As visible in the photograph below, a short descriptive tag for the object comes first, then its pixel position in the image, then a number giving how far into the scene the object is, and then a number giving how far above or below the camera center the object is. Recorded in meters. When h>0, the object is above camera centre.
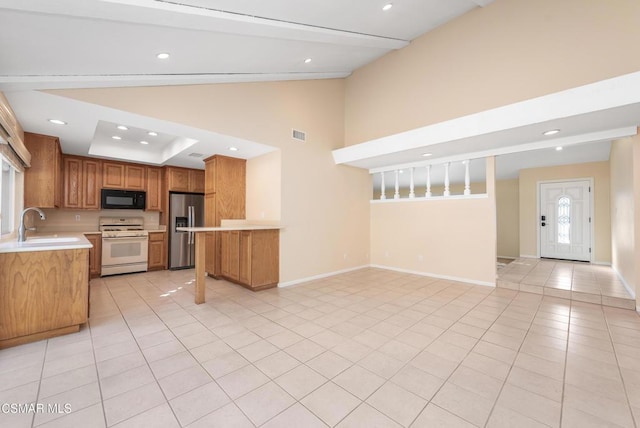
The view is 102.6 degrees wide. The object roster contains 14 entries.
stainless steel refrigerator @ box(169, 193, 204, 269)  5.98 -0.21
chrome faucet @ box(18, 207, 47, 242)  2.90 -0.18
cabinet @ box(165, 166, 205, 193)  5.96 +0.86
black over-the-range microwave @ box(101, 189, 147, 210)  5.52 +0.36
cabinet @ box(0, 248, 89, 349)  2.39 -0.78
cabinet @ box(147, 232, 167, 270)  5.86 -0.83
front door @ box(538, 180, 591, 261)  6.29 -0.14
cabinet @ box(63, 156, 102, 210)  5.08 +0.68
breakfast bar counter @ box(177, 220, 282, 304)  4.27 -0.72
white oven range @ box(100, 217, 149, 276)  5.28 -0.66
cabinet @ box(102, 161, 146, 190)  5.51 +0.89
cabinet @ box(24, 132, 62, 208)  3.86 +0.68
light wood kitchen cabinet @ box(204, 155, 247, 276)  5.06 +0.41
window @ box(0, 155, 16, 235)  3.31 +0.25
